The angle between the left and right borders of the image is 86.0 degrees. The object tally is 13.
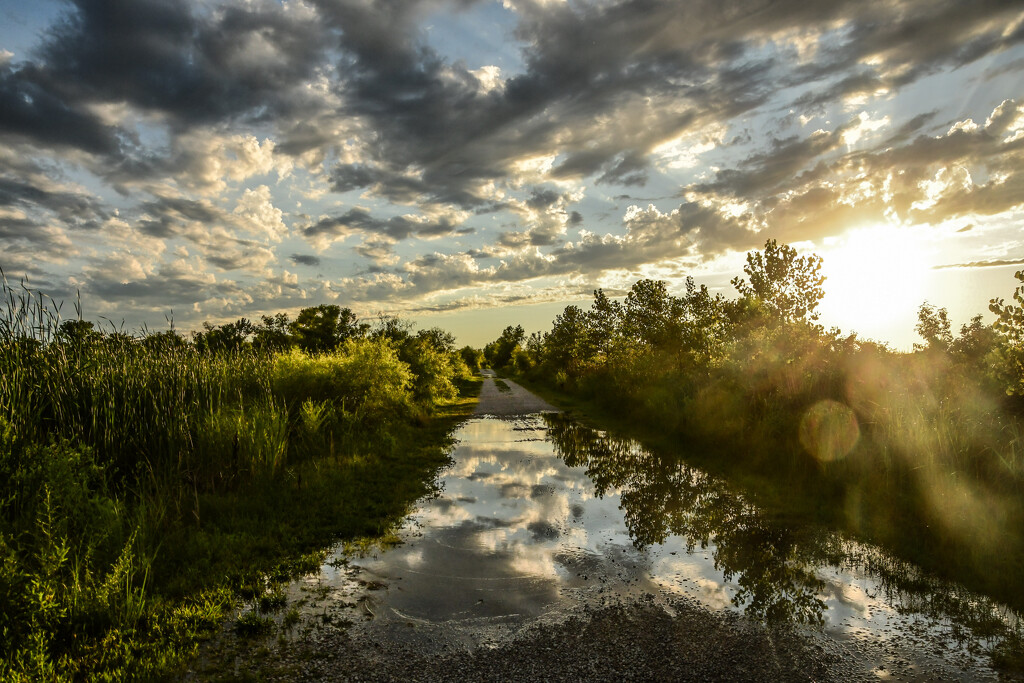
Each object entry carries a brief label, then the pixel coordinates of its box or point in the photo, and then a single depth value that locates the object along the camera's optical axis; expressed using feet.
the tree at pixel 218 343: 50.92
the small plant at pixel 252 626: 17.43
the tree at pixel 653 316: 82.28
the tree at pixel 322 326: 222.69
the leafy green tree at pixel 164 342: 42.13
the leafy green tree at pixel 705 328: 57.11
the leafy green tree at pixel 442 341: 164.55
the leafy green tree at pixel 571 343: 134.21
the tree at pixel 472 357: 426.43
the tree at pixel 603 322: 121.90
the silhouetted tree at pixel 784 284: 53.93
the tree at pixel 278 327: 183.35
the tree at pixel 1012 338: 27.61
